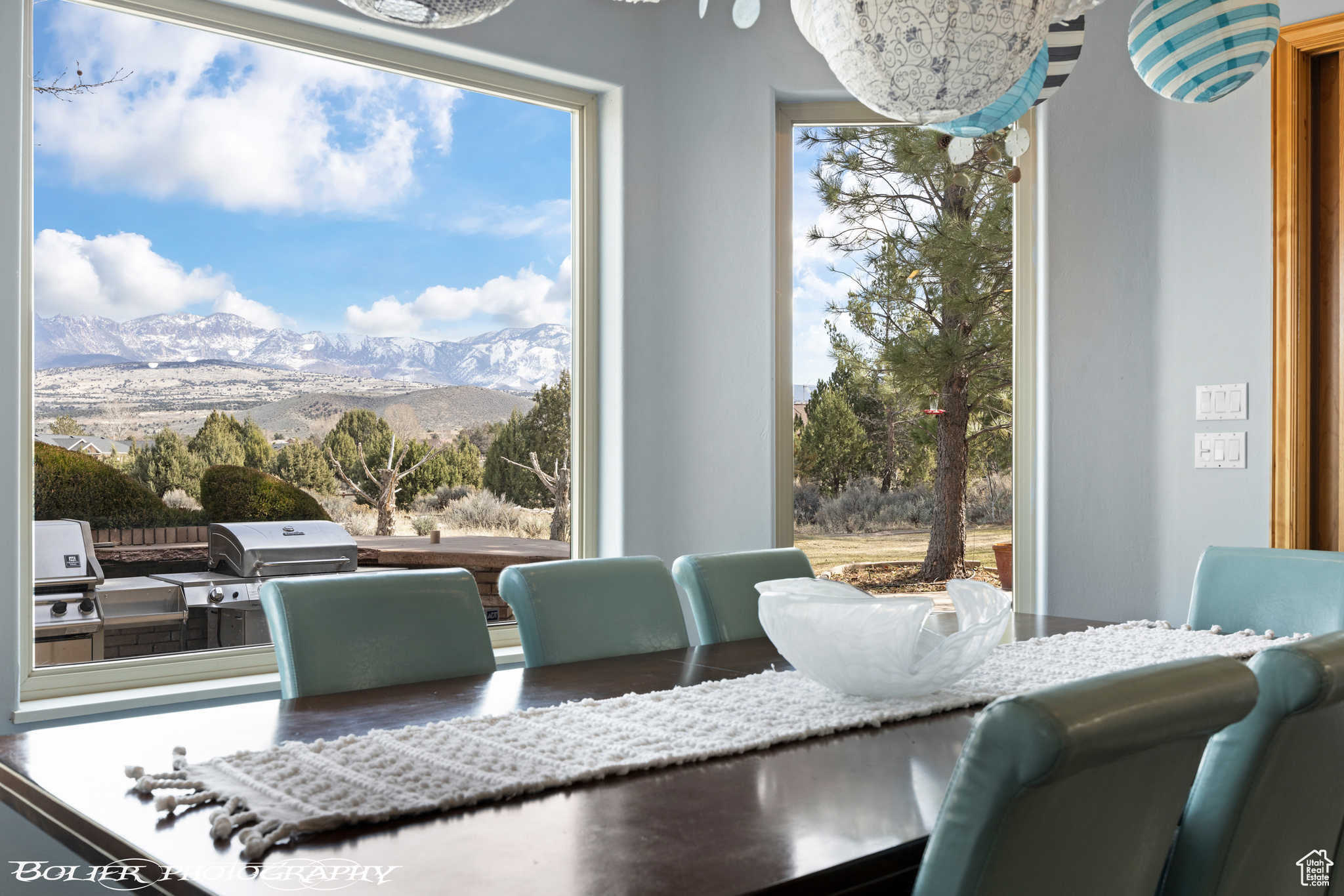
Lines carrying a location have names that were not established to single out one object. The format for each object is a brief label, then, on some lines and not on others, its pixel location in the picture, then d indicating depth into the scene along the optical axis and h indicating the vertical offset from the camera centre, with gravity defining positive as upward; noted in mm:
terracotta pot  3592 -424
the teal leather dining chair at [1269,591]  2334 -355
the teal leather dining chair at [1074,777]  833 -288
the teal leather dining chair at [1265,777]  1116 -380
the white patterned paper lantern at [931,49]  1394 +533
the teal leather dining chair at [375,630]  1774 -333
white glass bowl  1521 -300
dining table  914 -378
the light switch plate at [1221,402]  3107 +106
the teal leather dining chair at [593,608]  2078 -344
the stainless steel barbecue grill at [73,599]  2646 -401
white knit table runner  1069 -377
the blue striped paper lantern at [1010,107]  1809 +580
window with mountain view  2748 +399
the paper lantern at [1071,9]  1636 +692
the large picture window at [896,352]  3596 +304
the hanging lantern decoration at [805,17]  1729 +712
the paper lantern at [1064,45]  1907 +718
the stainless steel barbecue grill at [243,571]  2916 -366
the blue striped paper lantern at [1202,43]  1777 +683
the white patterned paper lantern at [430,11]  1415 +587
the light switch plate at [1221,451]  3104 -40
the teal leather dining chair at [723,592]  2332 -341
